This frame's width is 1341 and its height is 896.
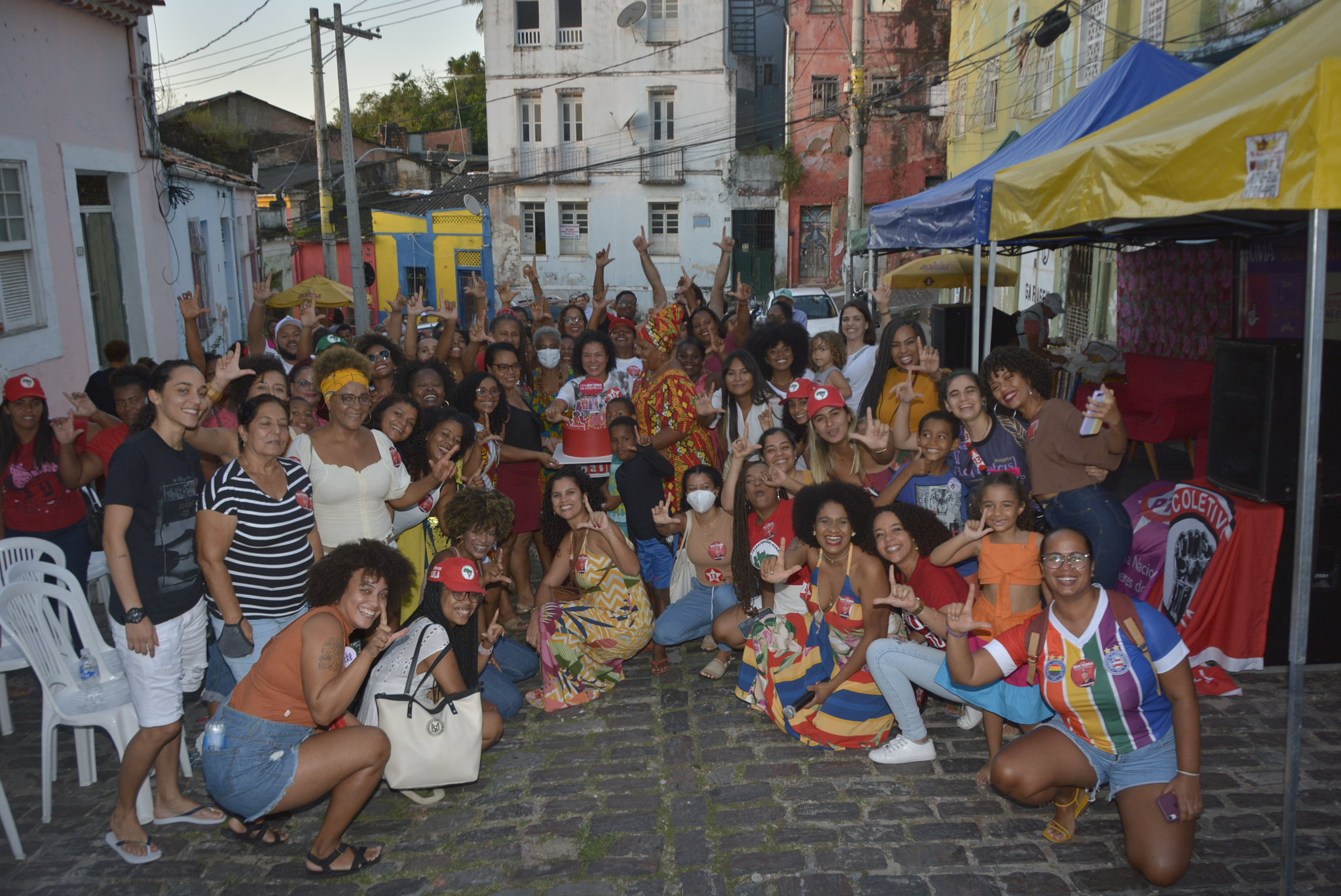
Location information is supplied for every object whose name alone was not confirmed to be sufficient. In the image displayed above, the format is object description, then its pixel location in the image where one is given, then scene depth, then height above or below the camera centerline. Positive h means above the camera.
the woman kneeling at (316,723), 3.69 -1.66
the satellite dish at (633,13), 30.36 +8.51
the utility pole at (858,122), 17.09 +2.86
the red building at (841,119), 30.83 +5.17
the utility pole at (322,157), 19.80 +2.74
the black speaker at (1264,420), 4.59 -0.70
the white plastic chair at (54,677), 4.15 -1.67
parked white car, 19.34 -0.43
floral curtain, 8.57 -0.21
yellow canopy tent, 2.85 +0.47
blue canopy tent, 6.67 +1.07
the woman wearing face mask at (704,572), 5.55 -1.63
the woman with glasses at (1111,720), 3.53 -1.66
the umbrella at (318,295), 13.82 -0.04
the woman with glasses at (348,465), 4.70 -0.85
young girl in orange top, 4.31 -1.23
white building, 31.03 +5.00
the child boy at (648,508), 5.95 -1.34
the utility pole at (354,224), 17.78 +1.25
